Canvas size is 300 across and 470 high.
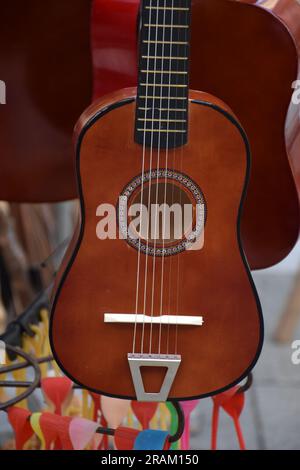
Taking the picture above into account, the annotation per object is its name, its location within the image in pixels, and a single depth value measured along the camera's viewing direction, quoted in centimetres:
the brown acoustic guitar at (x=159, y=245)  128
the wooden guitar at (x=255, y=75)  135
